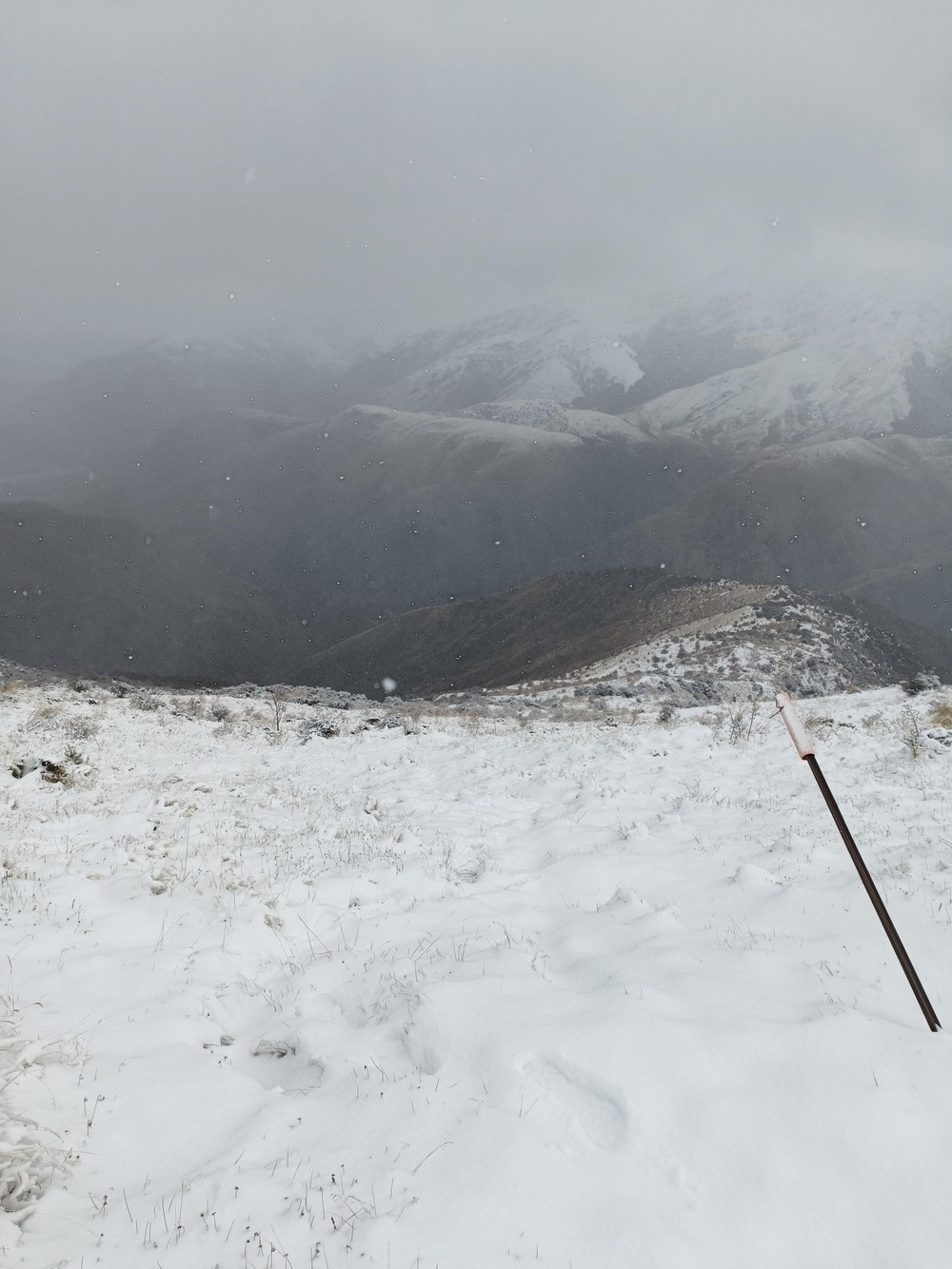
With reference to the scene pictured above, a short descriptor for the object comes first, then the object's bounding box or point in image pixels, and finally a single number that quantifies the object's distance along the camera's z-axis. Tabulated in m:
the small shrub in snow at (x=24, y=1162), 2.69
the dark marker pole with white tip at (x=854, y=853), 3.47
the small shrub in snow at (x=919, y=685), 17.23
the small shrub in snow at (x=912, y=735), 10.35
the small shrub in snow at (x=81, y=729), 16.41
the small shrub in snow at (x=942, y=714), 12.78
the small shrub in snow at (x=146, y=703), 23.80
